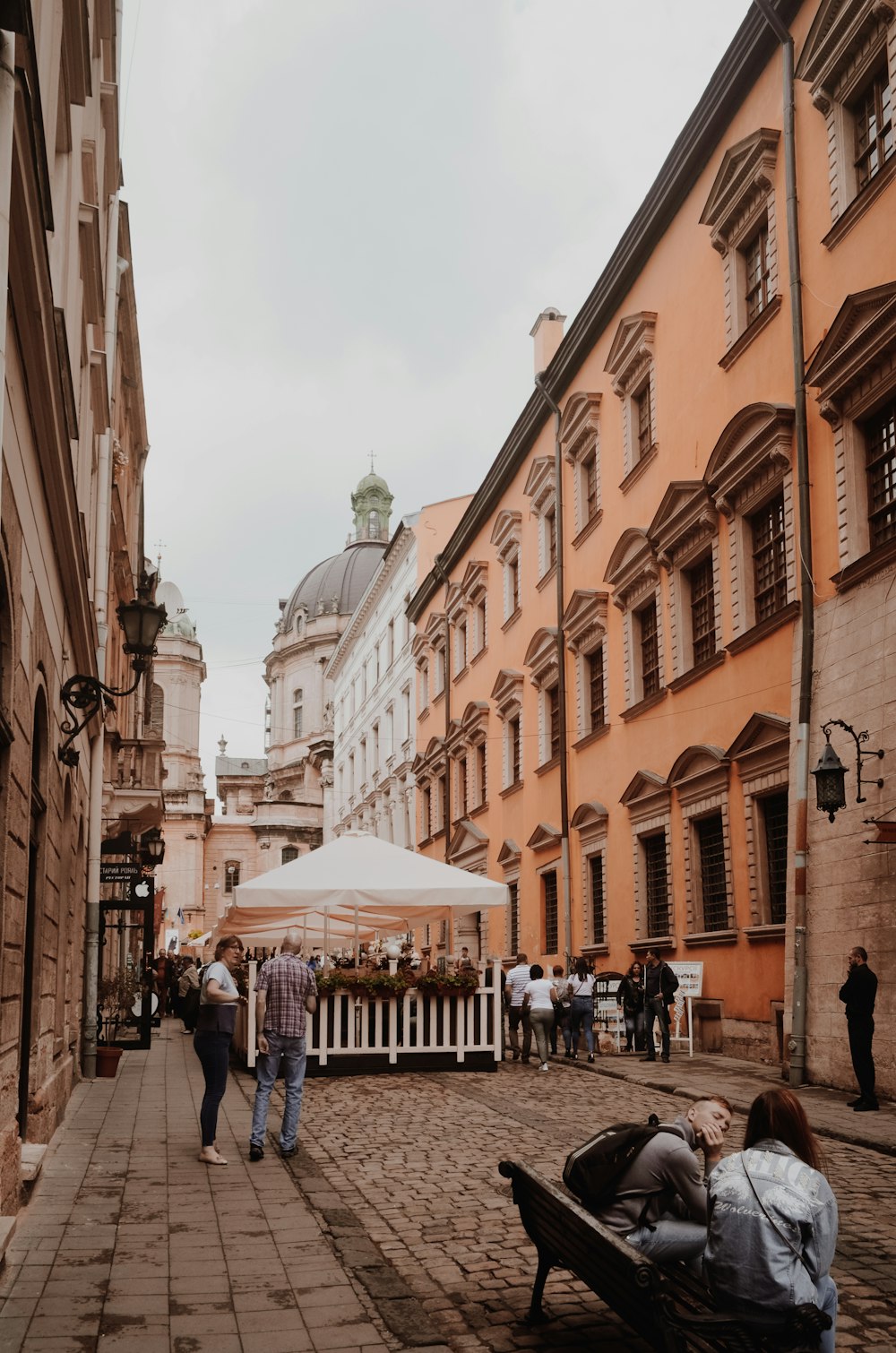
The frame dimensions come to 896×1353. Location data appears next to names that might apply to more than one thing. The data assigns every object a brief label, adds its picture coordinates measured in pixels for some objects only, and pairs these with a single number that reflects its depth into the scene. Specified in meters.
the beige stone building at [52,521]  6.68
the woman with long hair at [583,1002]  19.45
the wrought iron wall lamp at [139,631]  12.22
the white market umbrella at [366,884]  17.62
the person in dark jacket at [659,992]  18.33
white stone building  44.00
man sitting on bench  5.64
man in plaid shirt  10.91
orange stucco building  15.05
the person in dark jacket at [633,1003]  19.06
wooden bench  4.64
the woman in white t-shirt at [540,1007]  18.77
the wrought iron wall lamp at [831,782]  13.48
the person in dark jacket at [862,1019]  13.04
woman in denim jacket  4.61
